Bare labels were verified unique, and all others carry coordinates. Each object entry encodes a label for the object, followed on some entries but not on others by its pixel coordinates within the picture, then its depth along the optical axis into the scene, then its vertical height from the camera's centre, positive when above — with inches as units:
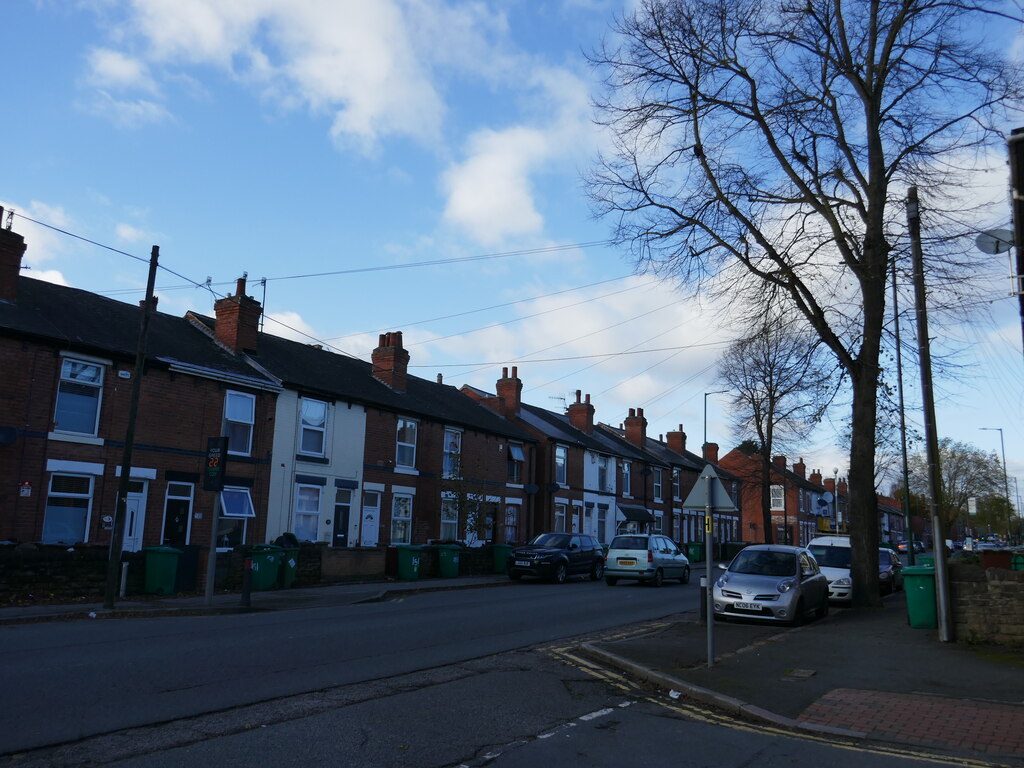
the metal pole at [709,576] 378.0 -23.0
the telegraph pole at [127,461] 634.8 +42.0
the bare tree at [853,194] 663.8 +291.0
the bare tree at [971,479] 2736.2 +204.6
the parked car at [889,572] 932.6 -45.3
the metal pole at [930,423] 478.6 +69.5
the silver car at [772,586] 569.9 -41.5
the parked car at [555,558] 1023.0 -44.5
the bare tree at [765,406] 1536.7 +250.0
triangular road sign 393.1 +17.6
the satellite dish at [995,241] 390.0 +145.3
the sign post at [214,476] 670.5 +33.0
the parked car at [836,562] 759.1 -31.2
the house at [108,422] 705.6 +89.2
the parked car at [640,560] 1014.4 -43.3
